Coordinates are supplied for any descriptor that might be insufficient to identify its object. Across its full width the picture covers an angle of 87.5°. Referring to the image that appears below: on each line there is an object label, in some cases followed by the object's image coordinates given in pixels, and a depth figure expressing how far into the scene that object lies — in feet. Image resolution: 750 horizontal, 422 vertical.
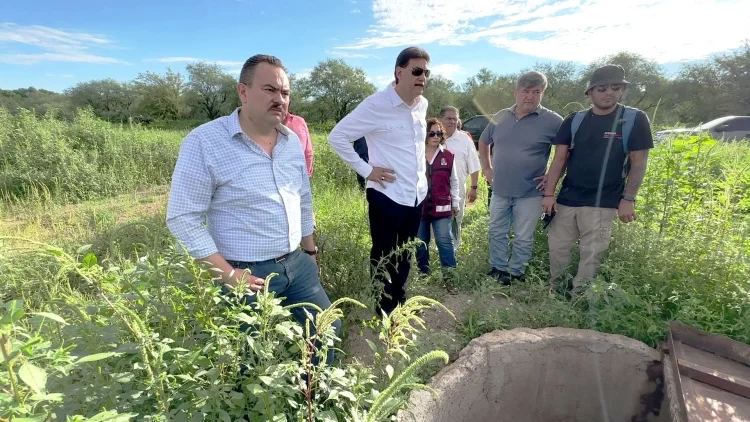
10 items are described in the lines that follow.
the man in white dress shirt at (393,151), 9.06
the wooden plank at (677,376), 6.06
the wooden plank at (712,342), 7.38
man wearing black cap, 9.84
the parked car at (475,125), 49.21
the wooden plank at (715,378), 6.62
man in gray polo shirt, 11.44
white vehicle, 40.91
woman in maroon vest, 12.92
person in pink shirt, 10.62
